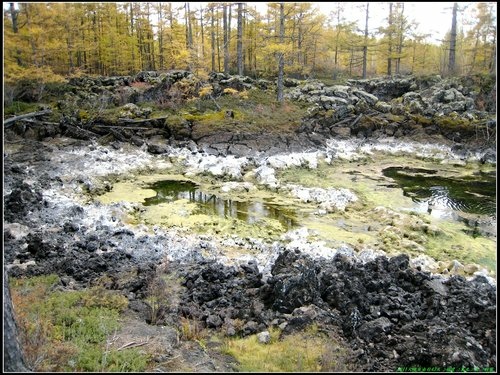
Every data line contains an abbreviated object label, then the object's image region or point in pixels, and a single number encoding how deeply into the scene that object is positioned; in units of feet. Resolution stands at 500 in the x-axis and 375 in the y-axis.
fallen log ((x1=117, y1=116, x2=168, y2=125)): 65.51
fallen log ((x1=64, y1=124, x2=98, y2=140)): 61.26
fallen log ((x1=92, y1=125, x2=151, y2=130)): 63.82
